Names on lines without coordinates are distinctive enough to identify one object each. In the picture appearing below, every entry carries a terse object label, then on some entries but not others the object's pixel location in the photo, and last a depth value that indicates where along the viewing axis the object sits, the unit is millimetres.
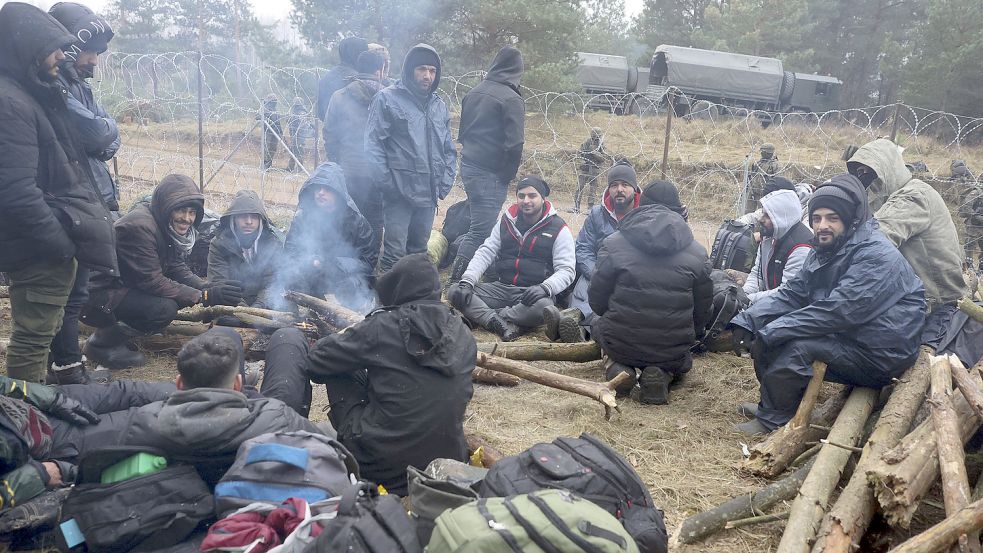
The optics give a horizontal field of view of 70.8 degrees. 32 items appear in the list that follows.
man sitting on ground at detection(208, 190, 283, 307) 5840
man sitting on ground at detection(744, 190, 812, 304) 5543
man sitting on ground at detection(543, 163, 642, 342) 5957
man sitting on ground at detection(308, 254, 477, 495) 3520
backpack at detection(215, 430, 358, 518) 2518
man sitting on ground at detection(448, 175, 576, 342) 6379
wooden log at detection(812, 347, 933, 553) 2945
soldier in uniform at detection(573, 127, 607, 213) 14312
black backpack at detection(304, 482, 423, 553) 2148
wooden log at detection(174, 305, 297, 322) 5566
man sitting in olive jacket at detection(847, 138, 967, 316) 4871
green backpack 2014
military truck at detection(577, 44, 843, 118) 21578
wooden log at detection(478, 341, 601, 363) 5590
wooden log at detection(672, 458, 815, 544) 3398
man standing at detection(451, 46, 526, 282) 7363
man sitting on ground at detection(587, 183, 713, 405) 4973
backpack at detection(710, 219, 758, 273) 7344
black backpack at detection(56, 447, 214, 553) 2498
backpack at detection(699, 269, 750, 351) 5863
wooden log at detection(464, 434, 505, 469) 3963
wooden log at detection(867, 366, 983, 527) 2947
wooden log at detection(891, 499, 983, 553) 2618
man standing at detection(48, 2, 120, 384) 4551
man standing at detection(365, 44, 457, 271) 6754
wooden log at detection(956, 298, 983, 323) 4725
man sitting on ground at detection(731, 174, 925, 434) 4227
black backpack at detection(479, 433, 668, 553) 2695
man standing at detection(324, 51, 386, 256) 7211
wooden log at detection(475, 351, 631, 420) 4402
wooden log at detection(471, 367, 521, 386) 5391
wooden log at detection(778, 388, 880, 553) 3066
